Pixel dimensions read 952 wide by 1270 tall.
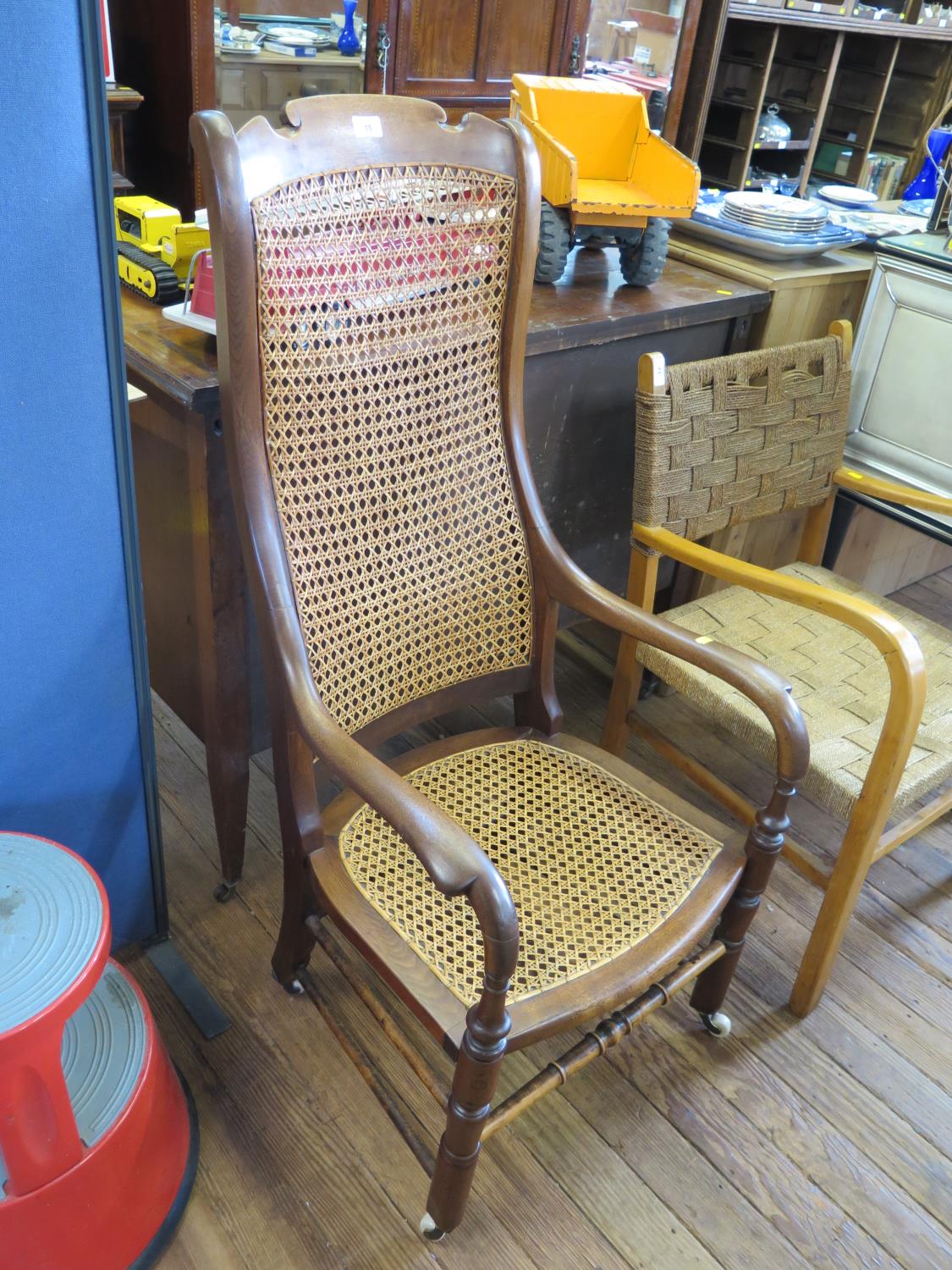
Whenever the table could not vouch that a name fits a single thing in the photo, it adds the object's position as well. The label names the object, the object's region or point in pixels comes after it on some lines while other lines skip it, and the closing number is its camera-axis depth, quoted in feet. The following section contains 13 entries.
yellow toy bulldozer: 4.86
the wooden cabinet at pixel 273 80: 10.27
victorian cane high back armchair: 3.59
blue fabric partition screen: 3.24
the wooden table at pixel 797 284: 6.25
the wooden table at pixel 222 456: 4.53
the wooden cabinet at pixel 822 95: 11.68
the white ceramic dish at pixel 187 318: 4.49
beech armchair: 4.75
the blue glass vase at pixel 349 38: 10.55
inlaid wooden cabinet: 10.71
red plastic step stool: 3.25
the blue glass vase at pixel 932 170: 7.17
